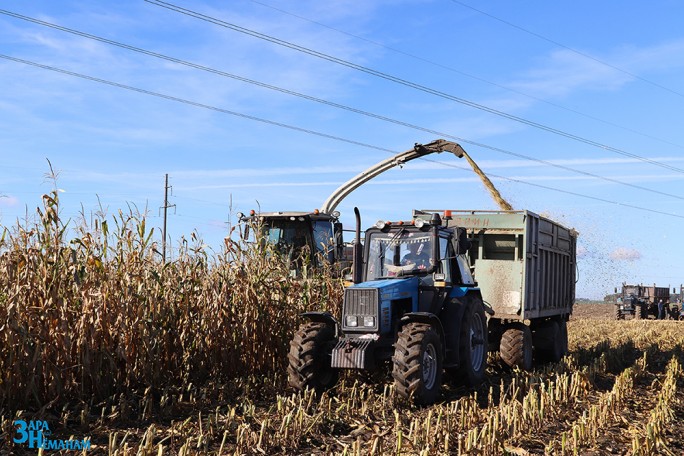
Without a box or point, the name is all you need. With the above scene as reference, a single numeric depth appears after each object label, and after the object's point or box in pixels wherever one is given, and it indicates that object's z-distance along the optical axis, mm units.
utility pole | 35456
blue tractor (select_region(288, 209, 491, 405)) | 7359
